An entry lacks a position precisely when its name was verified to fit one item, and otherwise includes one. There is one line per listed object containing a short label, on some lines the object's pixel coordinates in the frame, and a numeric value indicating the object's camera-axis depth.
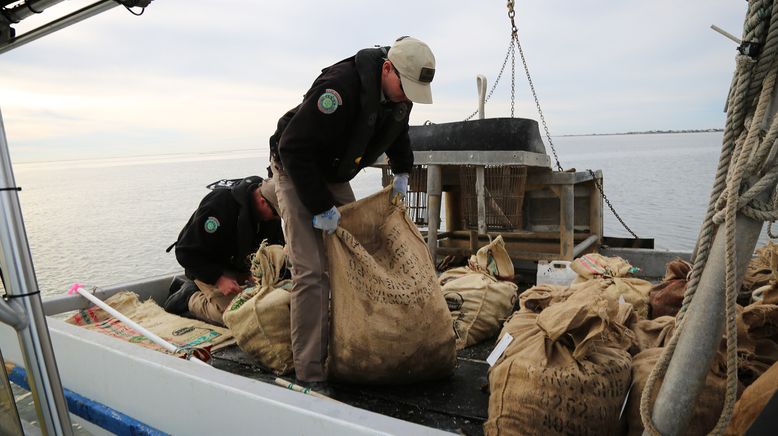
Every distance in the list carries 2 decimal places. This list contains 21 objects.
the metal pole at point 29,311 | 1.15
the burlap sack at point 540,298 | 2.17
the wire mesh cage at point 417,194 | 4.82
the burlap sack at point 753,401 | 1.22
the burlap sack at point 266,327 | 2.54
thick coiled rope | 1.03
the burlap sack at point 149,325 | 2.99
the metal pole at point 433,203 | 4.36
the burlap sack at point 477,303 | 2.81
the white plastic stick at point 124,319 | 2.60
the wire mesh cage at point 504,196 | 4.32
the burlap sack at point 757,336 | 1.71
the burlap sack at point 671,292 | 2.50
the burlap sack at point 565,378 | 1.54
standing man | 2.31
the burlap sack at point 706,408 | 1.49
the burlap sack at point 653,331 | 1.93
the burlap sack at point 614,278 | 2.66
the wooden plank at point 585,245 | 4.39
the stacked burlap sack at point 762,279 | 1.91
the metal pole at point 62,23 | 1.53
